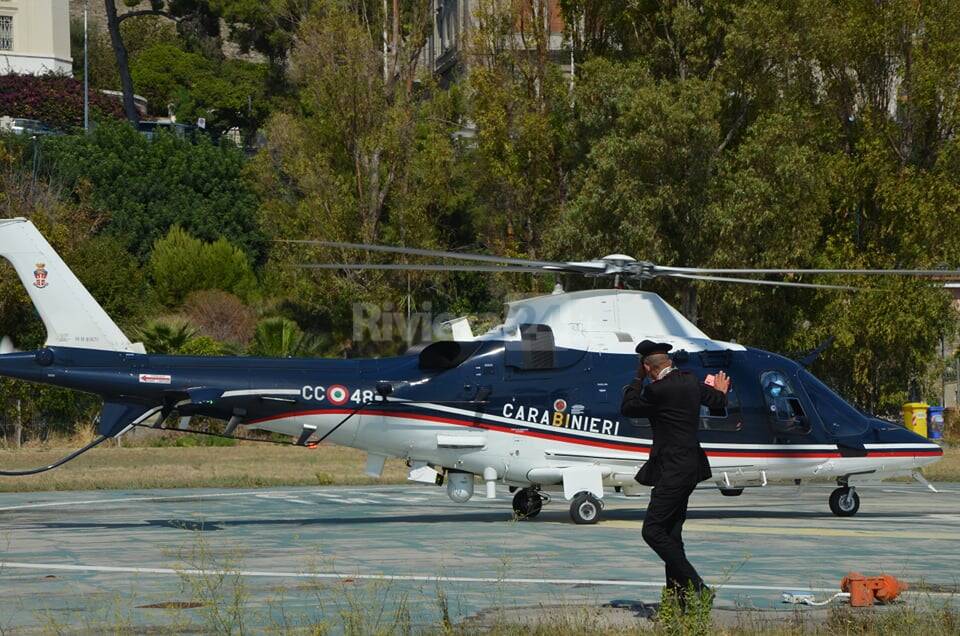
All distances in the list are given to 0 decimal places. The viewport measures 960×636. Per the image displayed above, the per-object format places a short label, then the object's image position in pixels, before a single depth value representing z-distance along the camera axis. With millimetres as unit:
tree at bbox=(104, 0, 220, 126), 94375
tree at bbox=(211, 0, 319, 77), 81500
